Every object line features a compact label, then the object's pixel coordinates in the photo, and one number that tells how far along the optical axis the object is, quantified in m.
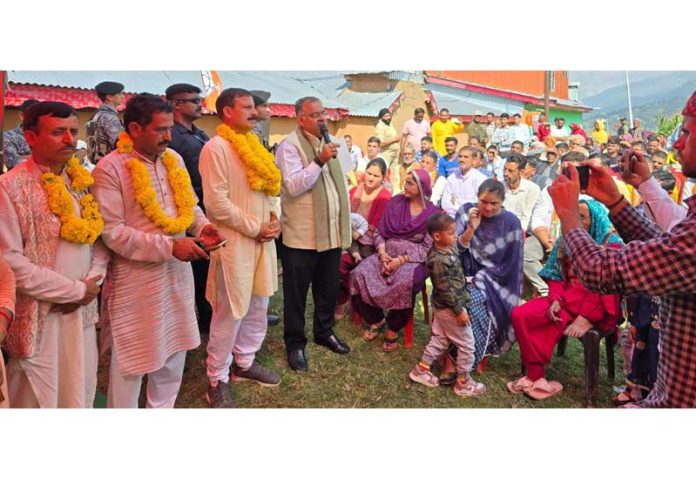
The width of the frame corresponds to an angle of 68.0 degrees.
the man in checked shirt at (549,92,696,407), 1.46
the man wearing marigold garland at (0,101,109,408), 1.94
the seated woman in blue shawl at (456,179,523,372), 3.11
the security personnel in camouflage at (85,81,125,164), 2.29
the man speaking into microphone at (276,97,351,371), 2.87
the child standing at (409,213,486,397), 2.86
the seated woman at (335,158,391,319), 3.61
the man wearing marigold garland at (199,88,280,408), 2.56
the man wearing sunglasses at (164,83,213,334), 2.52
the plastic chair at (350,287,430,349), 3.14
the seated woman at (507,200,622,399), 2.84
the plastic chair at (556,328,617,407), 2.73
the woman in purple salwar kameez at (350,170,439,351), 3.28
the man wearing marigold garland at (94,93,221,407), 2.17
